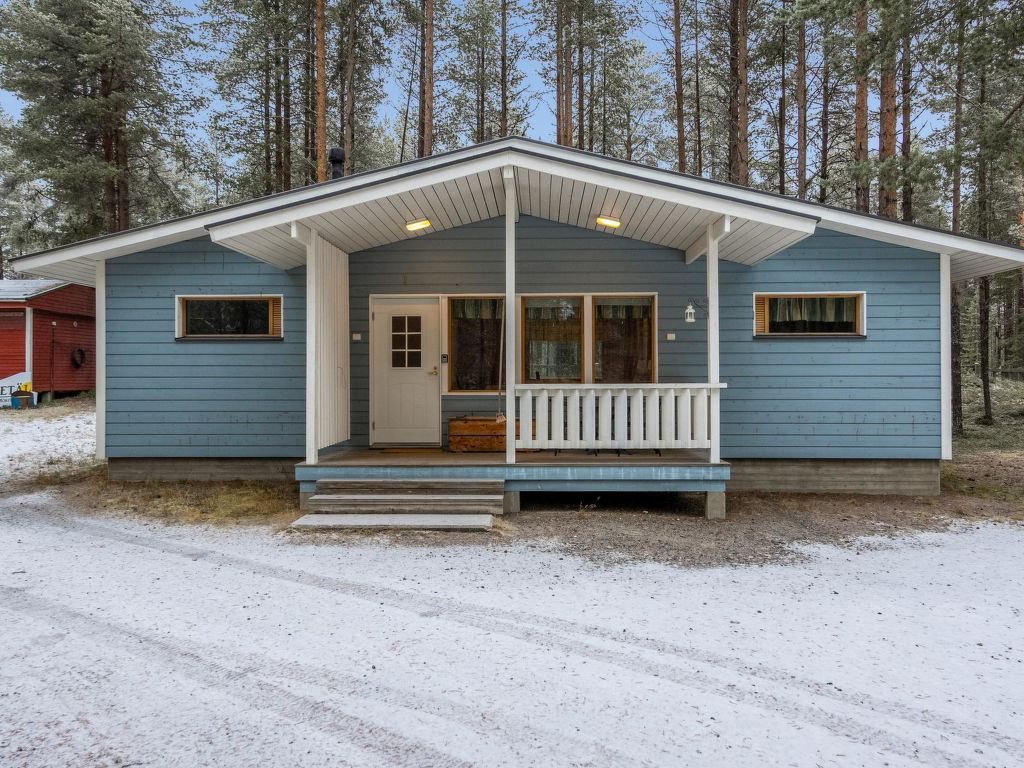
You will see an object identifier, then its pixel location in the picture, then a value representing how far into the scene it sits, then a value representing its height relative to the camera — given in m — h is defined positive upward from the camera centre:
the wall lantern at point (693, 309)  6.32 +0.72
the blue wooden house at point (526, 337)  5.57 +0.42
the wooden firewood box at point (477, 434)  6.27 -0.60
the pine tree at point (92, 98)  12.72 +6.20
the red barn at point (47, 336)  13.70 +0.98
